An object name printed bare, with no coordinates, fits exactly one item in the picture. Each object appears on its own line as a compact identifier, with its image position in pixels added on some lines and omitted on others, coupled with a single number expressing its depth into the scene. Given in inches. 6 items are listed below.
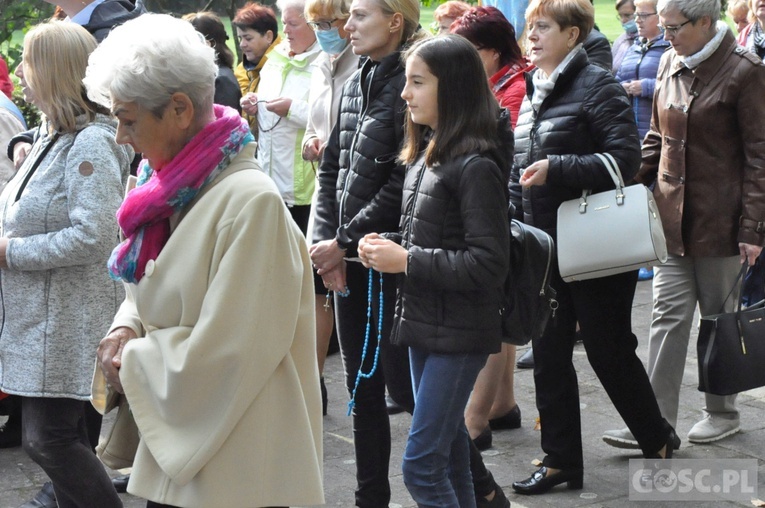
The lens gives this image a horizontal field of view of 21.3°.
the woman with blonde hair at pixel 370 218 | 302.7
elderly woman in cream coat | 192.3
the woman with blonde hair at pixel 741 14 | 683.0
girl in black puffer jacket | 256.7
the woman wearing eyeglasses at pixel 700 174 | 356.3
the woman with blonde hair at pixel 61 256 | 275.0
